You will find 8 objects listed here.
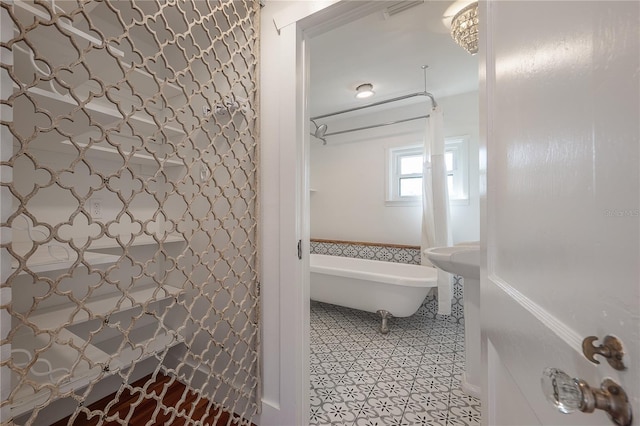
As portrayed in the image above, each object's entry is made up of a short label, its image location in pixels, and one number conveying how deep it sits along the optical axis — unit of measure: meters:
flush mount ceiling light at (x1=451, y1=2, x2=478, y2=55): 1.42
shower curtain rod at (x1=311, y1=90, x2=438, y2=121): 2.55
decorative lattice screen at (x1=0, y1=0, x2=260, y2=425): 0.71
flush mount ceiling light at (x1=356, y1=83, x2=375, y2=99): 2.65
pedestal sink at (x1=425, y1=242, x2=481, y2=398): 1.55
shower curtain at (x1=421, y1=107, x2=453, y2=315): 2.60
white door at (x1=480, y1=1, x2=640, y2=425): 0.30
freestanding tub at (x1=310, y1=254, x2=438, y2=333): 2.38
